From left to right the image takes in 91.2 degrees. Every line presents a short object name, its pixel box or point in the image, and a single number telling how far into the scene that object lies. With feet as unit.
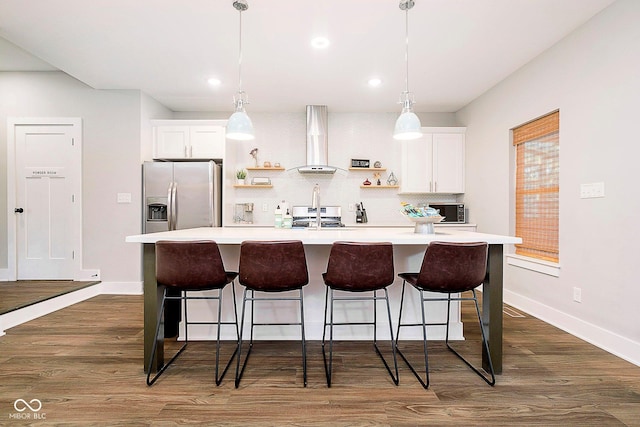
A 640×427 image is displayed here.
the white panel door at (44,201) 13.79
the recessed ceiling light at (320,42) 9.52
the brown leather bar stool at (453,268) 6.24
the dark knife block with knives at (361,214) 16.47
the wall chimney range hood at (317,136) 15.60
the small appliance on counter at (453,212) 15.38
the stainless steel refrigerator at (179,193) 13.75
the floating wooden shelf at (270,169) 16.02
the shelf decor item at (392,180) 16.44
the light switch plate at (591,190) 8.29
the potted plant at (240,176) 16.08
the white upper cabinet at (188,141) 14.80
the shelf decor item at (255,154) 16.33
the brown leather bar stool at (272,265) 6.34
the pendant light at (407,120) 7.97
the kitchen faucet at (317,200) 8.99
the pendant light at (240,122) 7.97
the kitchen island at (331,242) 6.74
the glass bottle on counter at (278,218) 9.93
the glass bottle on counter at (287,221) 9.86
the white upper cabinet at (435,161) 15.90
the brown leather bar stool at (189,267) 6.39
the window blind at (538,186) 10.30
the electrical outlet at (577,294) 8.94
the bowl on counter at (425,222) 7.74
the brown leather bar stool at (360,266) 6.34
